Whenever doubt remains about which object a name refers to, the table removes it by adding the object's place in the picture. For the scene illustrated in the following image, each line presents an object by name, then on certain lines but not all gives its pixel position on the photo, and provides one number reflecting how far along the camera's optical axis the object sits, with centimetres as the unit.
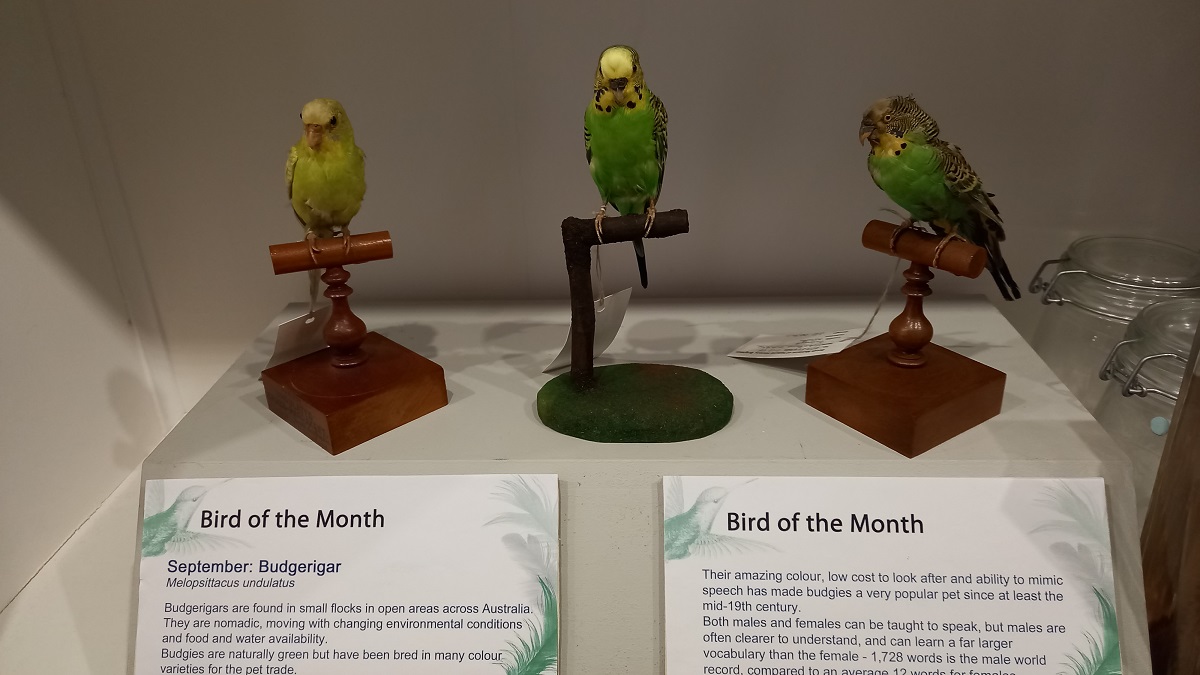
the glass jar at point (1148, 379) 79
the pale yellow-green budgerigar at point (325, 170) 73
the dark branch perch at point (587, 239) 76
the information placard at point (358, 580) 69
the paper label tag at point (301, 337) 84
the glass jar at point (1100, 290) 93
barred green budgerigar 70
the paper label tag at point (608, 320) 87
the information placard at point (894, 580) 66
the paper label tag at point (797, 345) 87
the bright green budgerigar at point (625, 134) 70
